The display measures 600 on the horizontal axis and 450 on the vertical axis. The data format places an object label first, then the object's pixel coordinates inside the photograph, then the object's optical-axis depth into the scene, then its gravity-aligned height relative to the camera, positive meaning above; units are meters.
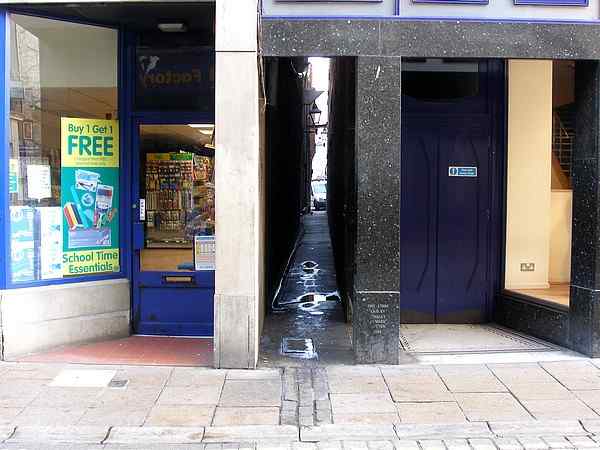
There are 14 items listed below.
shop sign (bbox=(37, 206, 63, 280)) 7.09 -0.47
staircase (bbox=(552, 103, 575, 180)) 9.01 +1.00
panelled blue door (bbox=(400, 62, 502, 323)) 8.20 +0.02
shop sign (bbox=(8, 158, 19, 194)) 6.75 +0.26
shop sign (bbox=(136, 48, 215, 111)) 7.65 +1.46
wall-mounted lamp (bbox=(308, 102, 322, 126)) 19.69 +3.16
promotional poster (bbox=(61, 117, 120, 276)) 7.32 +0.07
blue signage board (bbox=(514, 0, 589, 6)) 6.47 +2.07
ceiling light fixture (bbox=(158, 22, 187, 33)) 7.31 +2.04
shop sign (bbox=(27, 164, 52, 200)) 7.00 +0.21
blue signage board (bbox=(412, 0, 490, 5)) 6.42 +2.05
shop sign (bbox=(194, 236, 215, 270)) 7.73 -0.63
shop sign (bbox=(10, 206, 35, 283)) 6.79 -0.47
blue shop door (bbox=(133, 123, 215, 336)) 7.68 -0.50
